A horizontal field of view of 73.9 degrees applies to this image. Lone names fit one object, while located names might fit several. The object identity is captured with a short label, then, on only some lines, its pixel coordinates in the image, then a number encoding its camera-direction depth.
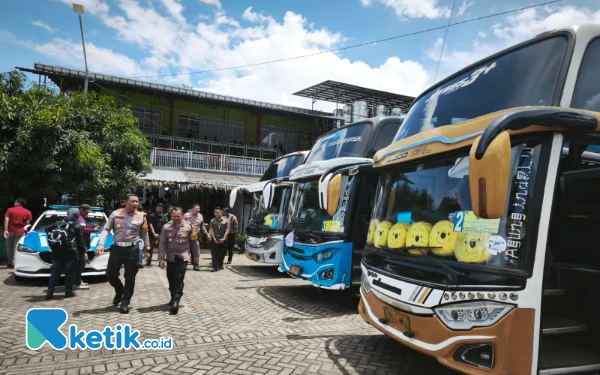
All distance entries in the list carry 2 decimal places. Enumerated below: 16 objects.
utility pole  14.35
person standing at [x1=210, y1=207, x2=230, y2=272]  11.89
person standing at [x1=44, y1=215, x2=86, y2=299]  7.24
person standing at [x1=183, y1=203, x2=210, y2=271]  10.15
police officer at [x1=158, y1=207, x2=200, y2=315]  6.84
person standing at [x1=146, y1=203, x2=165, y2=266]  12.14
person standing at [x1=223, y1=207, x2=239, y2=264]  12.85
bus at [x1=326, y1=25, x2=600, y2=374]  3.14
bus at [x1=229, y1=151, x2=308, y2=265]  10.44
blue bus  7.09
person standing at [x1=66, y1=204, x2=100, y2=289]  7.65
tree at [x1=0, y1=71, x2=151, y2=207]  11.17
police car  8.41
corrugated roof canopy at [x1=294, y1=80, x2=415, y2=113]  22.56
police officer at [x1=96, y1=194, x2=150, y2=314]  6.65
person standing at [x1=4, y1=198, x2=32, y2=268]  10.51
